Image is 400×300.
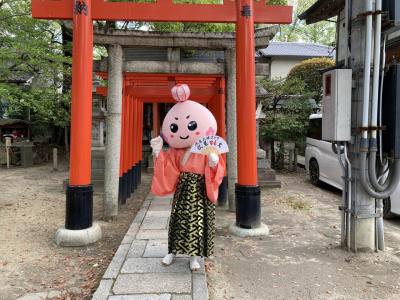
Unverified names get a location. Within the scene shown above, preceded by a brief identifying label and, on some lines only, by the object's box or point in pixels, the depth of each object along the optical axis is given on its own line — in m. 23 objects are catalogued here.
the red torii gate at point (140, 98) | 7.09
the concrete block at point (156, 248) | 4.50
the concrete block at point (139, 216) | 6.24
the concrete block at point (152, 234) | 5.23
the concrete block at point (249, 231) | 5.33
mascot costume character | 3.90
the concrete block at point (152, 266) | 3.97
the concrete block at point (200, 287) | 3.38
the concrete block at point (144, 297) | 3.34
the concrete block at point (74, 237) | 5.06
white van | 9.52
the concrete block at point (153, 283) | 3.49
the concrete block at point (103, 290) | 3.37
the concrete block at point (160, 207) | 7.25
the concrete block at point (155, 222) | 5.90
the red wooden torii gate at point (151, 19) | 5.11
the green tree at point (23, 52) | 8.00
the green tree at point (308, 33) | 32.34
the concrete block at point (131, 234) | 5.07
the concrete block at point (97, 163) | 10.44
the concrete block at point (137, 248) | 4.50
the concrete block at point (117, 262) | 3.87
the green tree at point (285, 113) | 12.70
